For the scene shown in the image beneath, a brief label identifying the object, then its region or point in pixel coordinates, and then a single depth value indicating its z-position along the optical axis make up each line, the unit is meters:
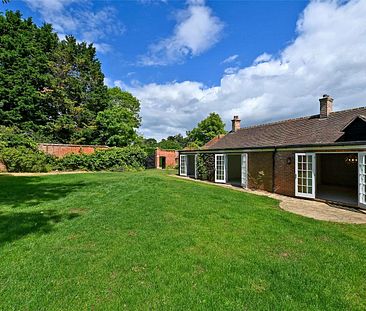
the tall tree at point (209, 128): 39.09
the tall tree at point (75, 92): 27.33
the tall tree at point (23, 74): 23.73
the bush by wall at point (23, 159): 17.30
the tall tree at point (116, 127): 27.95
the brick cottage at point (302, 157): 8.95
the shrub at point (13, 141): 18.12
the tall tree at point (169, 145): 47.12
